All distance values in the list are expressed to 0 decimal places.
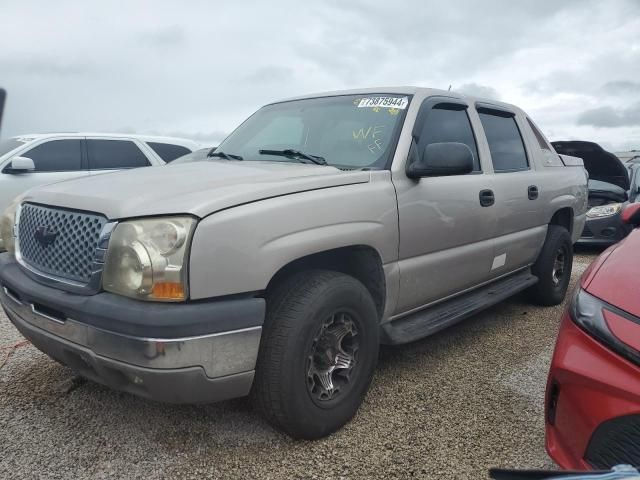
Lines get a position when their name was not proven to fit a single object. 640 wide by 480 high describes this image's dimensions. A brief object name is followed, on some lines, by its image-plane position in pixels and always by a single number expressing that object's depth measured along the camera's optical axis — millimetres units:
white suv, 6609
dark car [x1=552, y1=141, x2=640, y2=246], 7586
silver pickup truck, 1981
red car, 1613
